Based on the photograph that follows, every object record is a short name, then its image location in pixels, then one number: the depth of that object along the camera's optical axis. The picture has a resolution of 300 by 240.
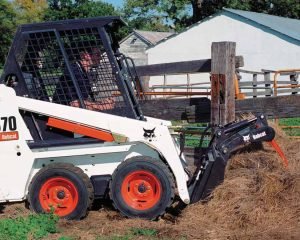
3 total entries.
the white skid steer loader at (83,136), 6.25
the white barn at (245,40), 28.34
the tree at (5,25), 46.56
